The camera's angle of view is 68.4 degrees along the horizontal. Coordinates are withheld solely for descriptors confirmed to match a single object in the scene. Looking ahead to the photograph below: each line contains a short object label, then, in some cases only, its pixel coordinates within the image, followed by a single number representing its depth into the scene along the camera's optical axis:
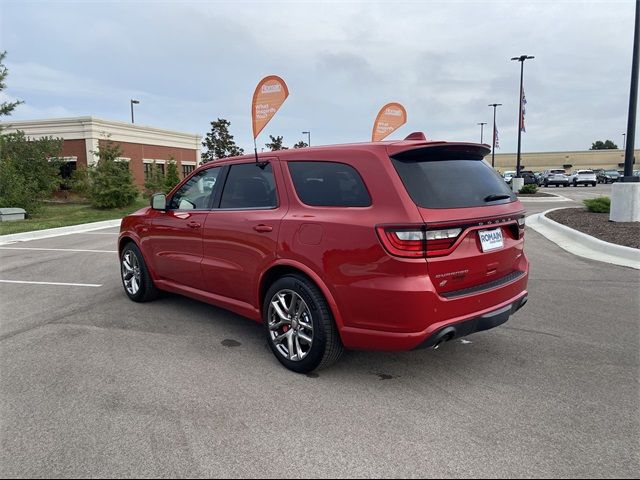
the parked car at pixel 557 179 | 42.88
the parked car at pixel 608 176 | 49.17
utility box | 16.36
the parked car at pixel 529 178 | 47.52
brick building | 29.16
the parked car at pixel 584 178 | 42.69
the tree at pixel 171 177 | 28.78
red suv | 3.17
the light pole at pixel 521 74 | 29.33
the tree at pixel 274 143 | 48.19
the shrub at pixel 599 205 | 13.67
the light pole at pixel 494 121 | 43.70
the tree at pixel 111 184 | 22.33
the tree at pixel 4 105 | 18.05
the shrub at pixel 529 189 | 28.38
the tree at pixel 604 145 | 118.36
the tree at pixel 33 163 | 18.48
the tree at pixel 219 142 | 45.25
